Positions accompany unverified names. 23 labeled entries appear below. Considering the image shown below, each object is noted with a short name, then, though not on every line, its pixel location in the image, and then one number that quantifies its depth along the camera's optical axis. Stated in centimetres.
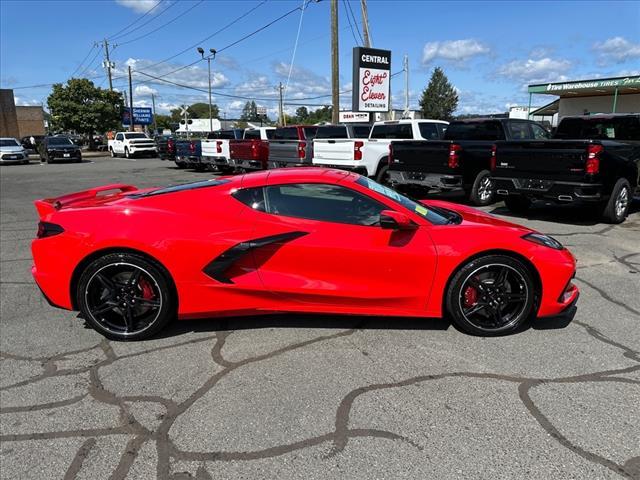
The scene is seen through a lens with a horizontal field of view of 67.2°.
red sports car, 376
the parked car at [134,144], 3425
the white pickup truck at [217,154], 1905
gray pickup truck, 1403
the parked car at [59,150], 3023
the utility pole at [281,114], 6299
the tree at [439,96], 11200
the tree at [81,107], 4609
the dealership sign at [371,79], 1844
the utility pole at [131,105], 5238
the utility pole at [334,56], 1873
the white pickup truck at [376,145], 1220
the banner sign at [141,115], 5806
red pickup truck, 1587
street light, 4550
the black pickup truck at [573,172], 781
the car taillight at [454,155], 1002
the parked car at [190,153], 2098
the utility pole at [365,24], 2014
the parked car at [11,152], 2825
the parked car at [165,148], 2369
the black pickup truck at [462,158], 1019
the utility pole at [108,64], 5228
